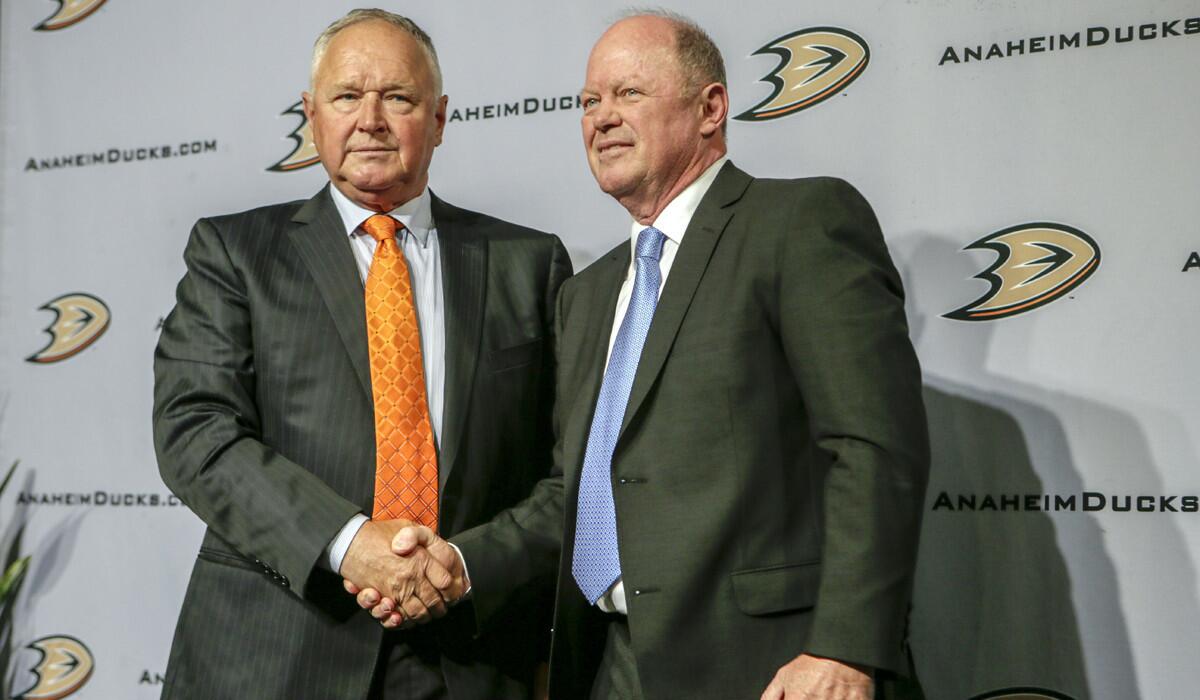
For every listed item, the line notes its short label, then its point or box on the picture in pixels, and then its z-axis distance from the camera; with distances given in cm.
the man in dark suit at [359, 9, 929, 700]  162
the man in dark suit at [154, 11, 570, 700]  196
